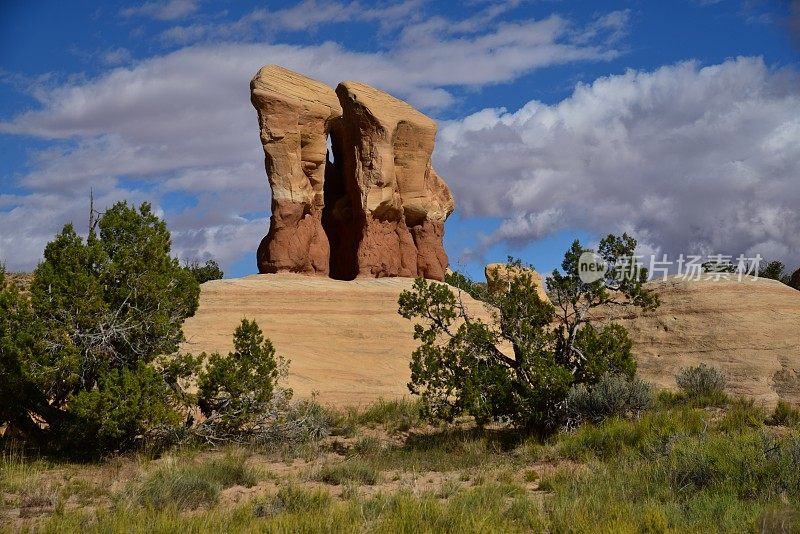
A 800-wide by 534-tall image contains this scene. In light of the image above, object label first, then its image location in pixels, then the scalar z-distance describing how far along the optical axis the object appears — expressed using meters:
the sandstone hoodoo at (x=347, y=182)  31.27
